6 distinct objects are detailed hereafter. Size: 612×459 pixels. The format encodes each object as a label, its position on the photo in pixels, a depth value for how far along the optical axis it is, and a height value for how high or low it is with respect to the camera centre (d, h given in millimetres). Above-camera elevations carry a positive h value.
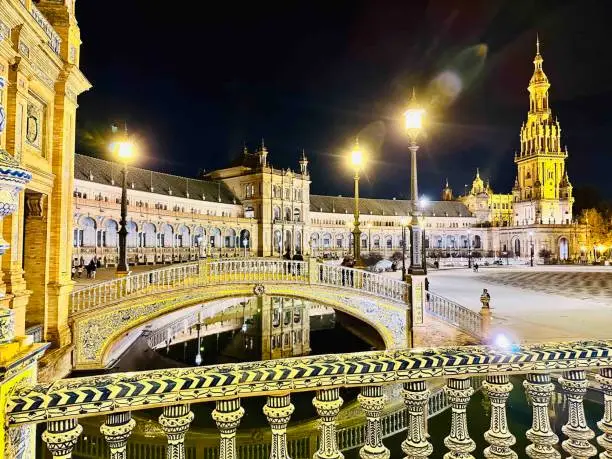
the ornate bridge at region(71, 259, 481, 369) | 14438 -1760
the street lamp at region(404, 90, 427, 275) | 12320 +2498
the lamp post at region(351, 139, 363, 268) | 17359 +2724
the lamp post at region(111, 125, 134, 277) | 14891 +3122
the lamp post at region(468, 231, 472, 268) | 94081 +332
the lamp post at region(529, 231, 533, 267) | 79562 +804
